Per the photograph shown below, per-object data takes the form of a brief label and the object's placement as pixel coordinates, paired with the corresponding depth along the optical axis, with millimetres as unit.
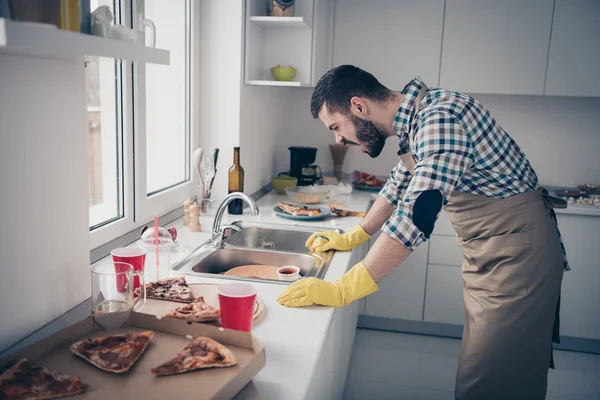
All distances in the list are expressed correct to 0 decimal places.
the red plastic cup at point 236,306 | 1175
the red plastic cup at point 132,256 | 1369
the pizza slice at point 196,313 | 1258
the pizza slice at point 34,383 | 863
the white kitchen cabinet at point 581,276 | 2934
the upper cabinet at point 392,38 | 3113
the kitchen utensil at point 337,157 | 3541
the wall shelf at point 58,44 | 725
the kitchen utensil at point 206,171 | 2408
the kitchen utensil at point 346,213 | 2635
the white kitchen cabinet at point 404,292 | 3131
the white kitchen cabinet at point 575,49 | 2939
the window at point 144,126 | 1884
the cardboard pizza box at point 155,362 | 934
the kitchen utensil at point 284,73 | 2725
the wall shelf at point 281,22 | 2535
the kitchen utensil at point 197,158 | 2324
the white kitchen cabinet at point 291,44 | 2719
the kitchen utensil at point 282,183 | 3070
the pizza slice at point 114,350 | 997
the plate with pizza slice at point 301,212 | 2469
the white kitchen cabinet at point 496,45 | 3000
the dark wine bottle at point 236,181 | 2525
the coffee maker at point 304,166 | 3244
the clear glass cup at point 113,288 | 1180
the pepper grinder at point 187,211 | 2234
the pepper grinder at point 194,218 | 2148
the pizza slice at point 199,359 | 986
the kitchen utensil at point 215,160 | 2436
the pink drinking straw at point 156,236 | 1588
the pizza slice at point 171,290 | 1414
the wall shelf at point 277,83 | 2576
